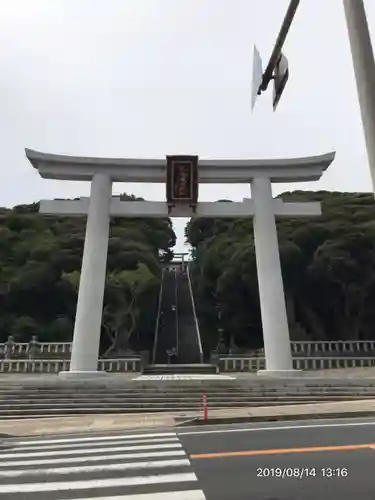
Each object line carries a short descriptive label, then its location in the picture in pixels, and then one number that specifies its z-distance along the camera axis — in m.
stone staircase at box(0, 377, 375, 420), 13.69
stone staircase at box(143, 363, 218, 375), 22.91
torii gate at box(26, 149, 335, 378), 18.53
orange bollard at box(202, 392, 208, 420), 10.90
